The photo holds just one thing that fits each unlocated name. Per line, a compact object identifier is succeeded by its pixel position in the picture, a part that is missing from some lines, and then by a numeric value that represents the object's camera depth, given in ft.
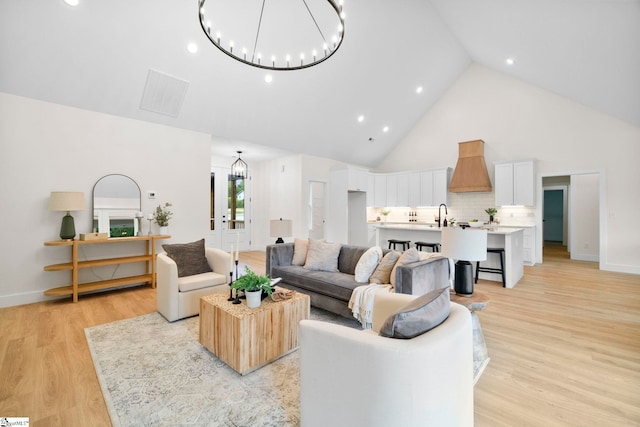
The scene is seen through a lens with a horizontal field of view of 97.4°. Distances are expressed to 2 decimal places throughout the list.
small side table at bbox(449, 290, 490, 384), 7.50
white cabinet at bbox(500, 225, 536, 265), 21.52
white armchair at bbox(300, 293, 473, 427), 3.75
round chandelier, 12.07
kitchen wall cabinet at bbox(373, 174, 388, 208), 28.73
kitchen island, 15.30
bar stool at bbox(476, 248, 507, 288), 15.30
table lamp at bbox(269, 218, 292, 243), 14.58
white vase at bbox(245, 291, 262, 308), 7.68
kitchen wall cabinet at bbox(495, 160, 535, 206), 21.71
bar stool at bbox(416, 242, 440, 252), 18.56
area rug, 5.68
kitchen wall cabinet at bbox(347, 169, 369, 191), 25.75
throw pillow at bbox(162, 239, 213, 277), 11.73
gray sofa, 8.75
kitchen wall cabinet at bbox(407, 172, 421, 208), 26.81
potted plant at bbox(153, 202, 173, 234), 15.74
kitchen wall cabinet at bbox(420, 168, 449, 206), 25.38
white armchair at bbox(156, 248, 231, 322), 10.40
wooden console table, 12.57
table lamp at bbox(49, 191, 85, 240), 12.29
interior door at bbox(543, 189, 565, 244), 32.60
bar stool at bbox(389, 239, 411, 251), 19.45
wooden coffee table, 7.10
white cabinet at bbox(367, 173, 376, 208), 28.15
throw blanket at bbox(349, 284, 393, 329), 9.11
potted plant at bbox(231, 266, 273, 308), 7.64
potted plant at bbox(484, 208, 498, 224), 23.09
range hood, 23.56
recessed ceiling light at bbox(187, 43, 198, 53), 12.92
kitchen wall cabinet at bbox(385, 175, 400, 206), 28.14
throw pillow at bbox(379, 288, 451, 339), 4.17
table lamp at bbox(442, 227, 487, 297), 7.89
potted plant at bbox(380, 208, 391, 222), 29.19
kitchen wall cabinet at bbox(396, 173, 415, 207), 27.48
